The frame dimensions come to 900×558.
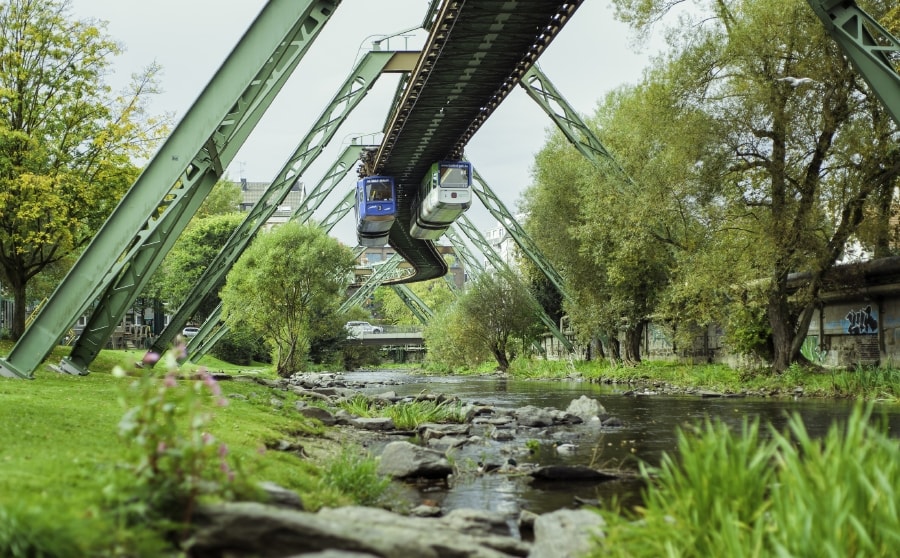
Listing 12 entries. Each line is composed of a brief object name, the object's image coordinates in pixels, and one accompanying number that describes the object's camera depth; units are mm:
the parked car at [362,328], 81594
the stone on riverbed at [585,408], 18547
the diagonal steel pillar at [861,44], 12758
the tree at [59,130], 23531
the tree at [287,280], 34719
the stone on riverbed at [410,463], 9984
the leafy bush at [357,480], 7795
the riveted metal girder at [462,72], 20875
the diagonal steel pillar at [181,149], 13633
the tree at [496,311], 51969
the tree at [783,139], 23484
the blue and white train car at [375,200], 39094
